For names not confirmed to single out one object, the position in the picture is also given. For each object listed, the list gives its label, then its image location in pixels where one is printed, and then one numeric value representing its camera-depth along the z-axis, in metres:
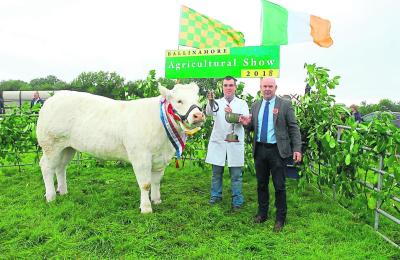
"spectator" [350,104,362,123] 12.44
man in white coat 5.42
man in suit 4.69
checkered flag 8.45
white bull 5.16
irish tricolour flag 7.88
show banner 7.20
